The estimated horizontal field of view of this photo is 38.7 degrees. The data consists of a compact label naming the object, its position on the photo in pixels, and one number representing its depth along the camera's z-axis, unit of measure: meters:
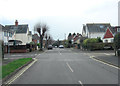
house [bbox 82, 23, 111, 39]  62.44
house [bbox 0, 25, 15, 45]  42.85
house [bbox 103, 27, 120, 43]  50.26
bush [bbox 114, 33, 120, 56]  23.46
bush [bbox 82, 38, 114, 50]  41.50
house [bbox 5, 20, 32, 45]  57.41
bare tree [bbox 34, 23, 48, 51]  46.57
